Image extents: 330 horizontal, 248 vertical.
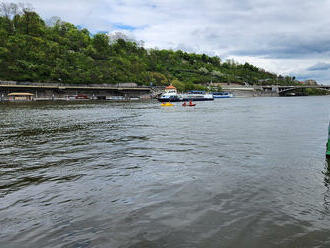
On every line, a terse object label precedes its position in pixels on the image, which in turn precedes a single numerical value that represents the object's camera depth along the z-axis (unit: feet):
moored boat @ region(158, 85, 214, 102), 370.90
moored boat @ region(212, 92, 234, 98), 580.30
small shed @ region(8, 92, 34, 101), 339.77
